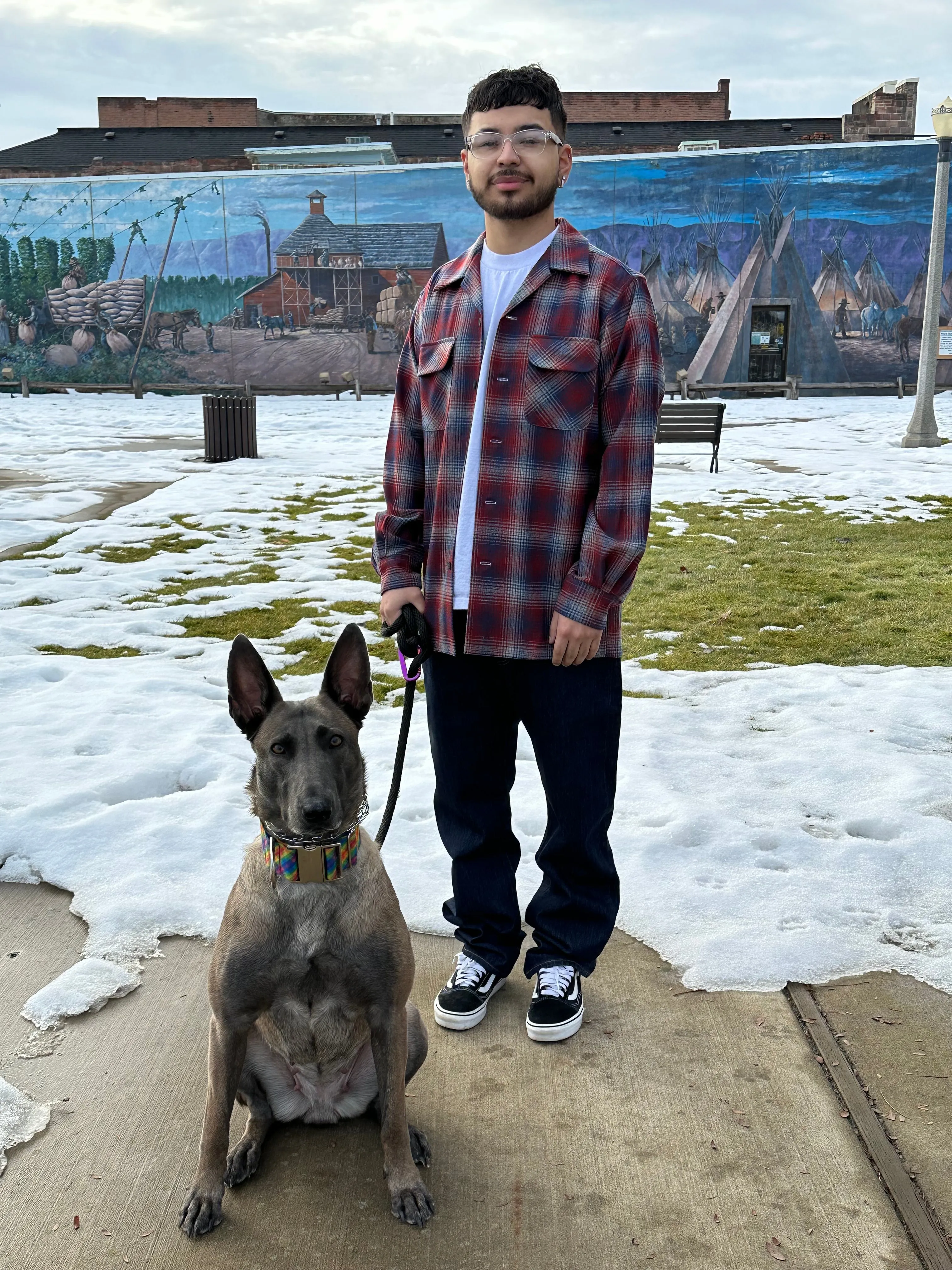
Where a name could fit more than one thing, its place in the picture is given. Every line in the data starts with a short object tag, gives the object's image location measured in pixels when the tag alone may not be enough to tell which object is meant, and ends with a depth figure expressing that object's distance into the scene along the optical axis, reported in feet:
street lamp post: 53.31
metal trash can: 50.65
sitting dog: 7.43
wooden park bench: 48.39
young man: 8.87
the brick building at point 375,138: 112.16
